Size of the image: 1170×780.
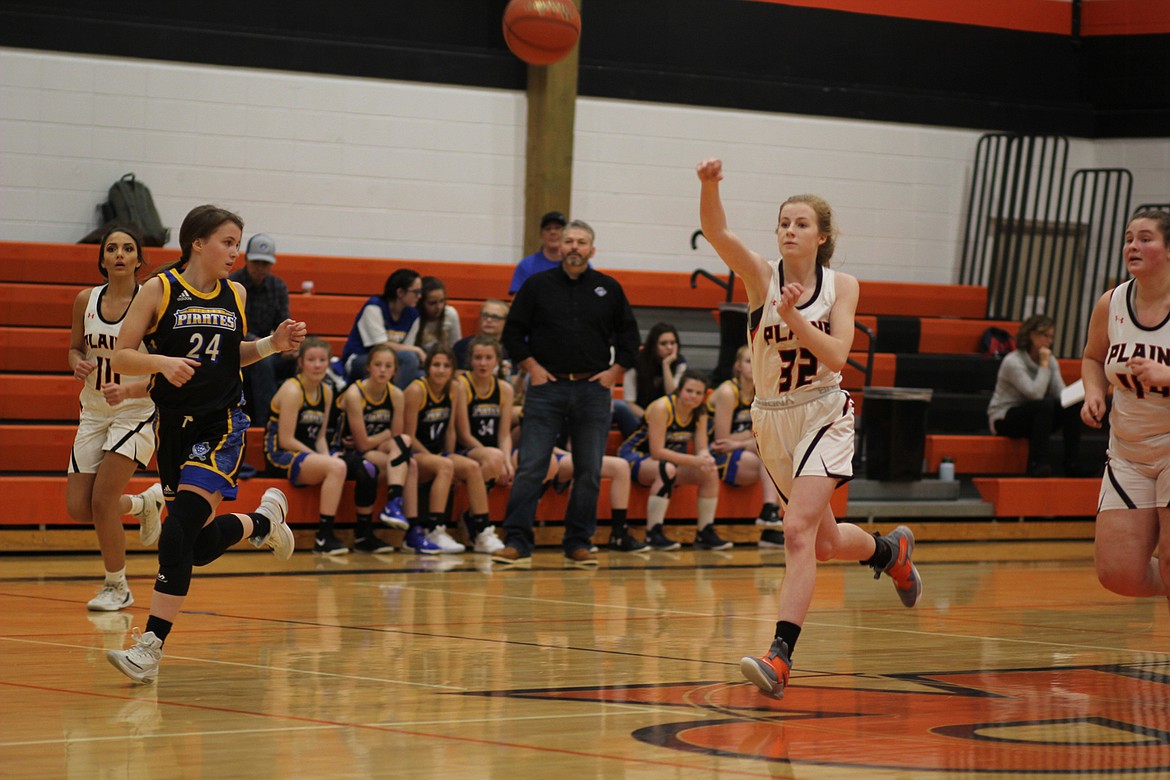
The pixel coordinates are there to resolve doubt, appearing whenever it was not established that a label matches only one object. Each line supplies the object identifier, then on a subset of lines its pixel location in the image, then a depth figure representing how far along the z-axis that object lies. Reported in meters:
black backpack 21.97
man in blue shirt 20.97
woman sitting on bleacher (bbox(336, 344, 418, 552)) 18.42
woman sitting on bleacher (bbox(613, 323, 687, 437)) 21.09
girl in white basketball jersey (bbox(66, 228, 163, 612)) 12.59
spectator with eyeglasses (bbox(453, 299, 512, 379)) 20.69
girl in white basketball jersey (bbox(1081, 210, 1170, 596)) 9.89
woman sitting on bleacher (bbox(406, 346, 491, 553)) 18.58
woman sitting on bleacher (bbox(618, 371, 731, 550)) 19.77
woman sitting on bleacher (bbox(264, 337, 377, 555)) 18.05
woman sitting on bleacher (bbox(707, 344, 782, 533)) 20.69
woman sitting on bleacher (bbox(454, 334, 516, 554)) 18.97
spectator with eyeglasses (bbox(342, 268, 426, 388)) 19.77
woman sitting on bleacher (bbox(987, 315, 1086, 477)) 23.41
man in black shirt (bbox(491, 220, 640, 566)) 17.39
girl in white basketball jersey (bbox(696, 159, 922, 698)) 9.17
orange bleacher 18.09
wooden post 25.06
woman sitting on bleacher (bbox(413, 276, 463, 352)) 20.69
